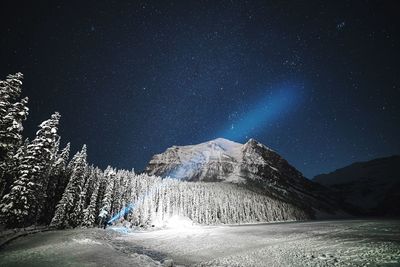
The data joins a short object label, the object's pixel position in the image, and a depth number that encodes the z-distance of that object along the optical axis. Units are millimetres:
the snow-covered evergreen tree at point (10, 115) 24922
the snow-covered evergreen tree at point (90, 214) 56775
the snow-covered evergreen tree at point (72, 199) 49656
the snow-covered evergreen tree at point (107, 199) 63594
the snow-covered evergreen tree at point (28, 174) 32031
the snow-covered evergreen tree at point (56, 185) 58344
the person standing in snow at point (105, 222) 64925
